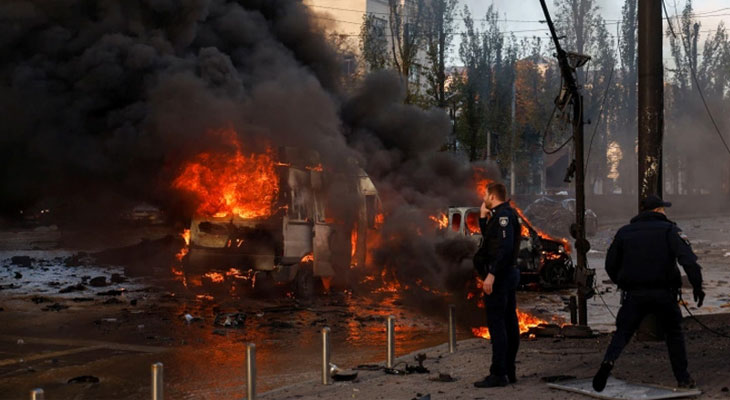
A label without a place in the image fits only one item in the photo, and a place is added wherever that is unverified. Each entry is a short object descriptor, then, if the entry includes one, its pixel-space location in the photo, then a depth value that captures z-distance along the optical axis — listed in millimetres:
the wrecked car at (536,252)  19094
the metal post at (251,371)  7051
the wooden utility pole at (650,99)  10672
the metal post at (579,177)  11352
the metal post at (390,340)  8875
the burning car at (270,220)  15156
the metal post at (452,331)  9969
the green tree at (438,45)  35625
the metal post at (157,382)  6095
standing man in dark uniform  7457
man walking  6793
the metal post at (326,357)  8031
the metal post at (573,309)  12266
